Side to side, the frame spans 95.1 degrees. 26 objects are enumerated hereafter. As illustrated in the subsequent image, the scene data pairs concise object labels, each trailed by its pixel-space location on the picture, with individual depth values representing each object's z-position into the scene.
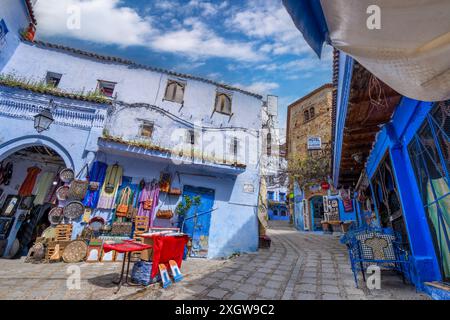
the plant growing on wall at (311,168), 17.03
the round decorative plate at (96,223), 7.47
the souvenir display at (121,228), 7.58
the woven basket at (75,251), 6.45
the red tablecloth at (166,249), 4.52
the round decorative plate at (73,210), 7.20
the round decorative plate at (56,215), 7.07
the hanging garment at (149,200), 8.26
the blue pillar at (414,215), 3.74
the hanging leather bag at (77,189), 7.27
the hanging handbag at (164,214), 8.29
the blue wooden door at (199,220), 8.64
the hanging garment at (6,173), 8.34
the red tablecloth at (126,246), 4.03
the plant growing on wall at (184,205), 8.56
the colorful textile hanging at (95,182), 7.62
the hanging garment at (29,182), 8.54
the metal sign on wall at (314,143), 18.09
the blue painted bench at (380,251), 4.41
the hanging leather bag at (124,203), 7.86
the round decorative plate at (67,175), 7.57
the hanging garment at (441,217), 3.27
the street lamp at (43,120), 6.85
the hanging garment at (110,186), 7.85
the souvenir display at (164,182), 8.70
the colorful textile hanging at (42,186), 8.54
